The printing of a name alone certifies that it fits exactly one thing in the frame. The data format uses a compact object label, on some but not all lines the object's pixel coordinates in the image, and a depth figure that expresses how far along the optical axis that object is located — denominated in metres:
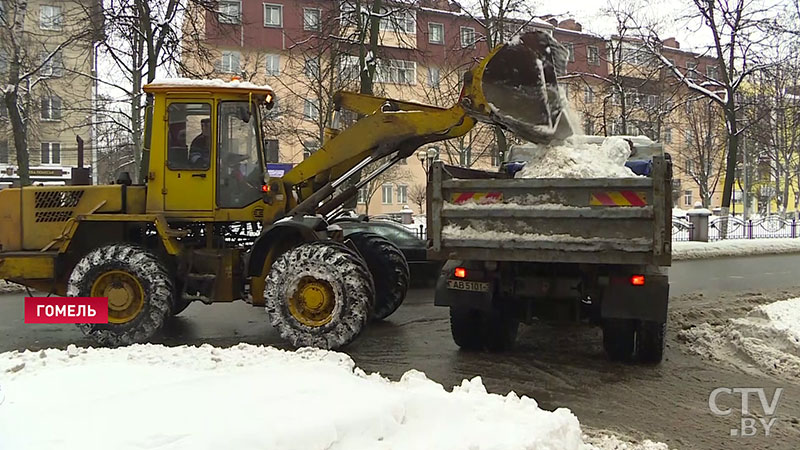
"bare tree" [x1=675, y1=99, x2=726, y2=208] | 41.54
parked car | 12.32
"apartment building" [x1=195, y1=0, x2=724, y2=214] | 18.28
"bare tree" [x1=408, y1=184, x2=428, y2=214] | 41.38
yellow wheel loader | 7.28
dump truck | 5.95
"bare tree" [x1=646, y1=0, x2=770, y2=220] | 24.50
